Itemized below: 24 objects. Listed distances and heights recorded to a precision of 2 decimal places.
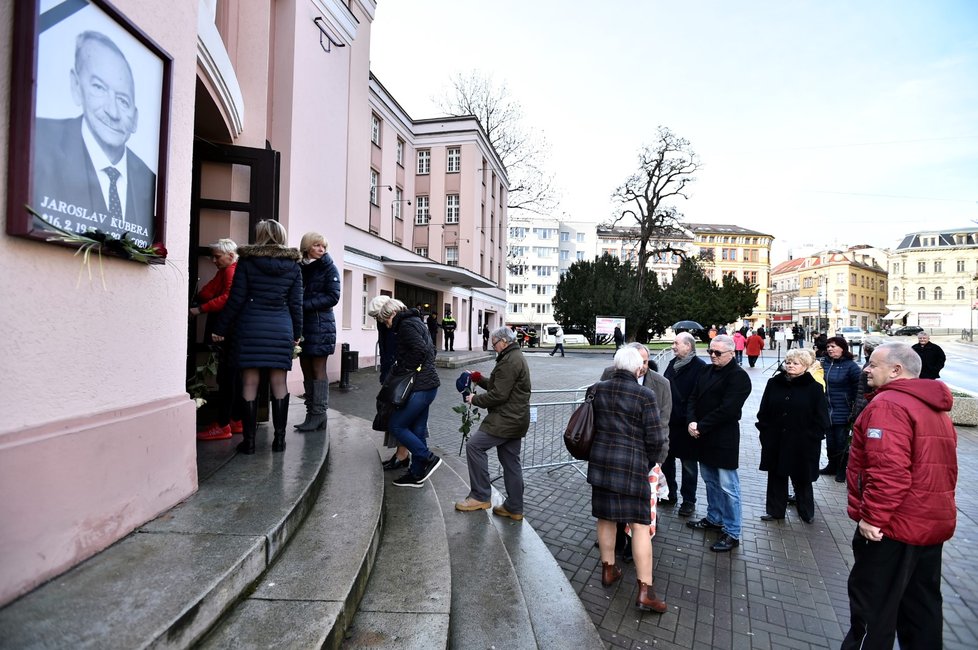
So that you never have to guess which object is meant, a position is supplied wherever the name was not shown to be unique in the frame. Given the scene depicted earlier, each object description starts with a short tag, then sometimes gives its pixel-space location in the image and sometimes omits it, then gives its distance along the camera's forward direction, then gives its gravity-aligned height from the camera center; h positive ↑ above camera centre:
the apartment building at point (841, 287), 85.62 +9.12
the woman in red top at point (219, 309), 4.59 +0.11
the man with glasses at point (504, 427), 4.57 -0.89
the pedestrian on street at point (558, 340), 29.53 -0.53
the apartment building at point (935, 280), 72.69 +8.95
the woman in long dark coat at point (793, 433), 5.09 -1.01
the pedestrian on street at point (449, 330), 22.40 -0.04
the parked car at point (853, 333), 39.29 +0.37
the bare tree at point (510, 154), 36.53 +13.68
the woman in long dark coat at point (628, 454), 3.58 -0.89
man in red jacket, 2.62 -0.93
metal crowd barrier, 6.88 -1.65
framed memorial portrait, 2.15 +0.97
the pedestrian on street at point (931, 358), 9.09 -0.36
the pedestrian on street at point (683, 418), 5.19 -0.88
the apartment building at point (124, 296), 2.14 +0.13
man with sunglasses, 4.59 -0.95
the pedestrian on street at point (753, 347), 21.95 -0.53
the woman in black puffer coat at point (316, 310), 5.09 +0.17
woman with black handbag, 4.88 -0.60
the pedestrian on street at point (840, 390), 6.77 -0.74
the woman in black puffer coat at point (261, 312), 4.07 +0.11
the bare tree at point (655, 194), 37.38 +10.87
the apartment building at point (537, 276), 77.06 +8.63
